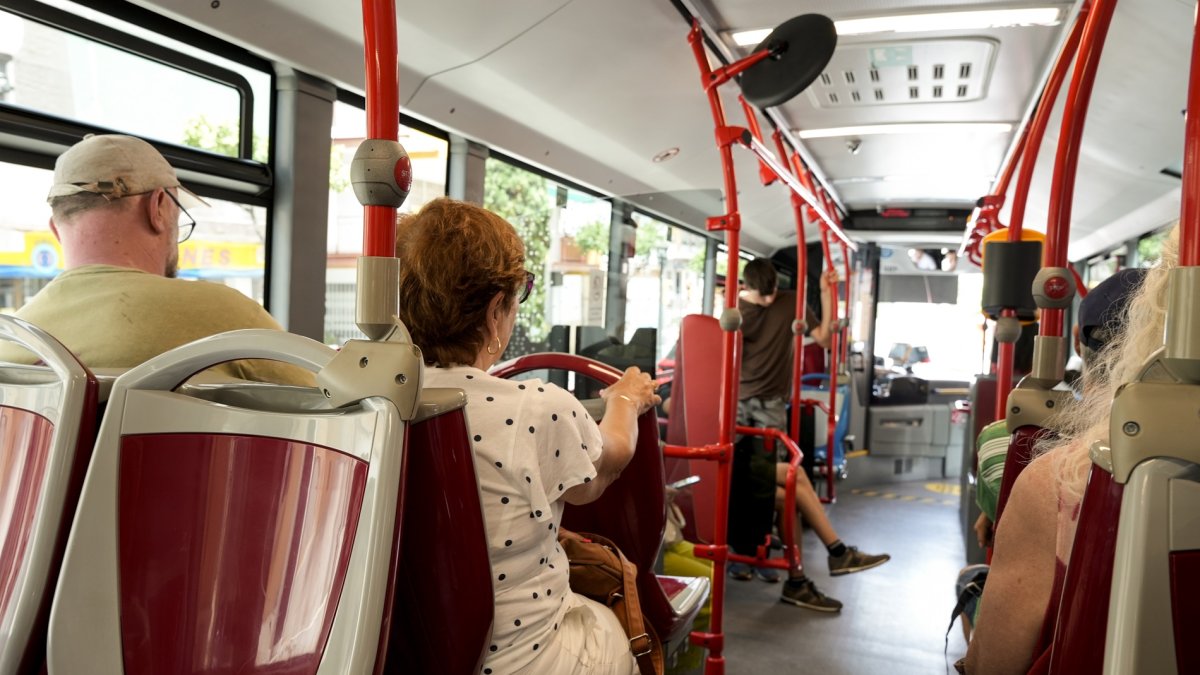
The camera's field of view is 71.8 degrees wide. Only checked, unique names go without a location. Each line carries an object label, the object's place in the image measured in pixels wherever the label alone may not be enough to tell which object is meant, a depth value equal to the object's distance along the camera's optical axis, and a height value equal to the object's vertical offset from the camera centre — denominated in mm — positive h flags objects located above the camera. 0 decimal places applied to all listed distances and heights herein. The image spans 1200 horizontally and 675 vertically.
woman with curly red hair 1220 -185
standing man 5012 -175
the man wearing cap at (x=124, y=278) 1494 +28
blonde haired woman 1100 -283
